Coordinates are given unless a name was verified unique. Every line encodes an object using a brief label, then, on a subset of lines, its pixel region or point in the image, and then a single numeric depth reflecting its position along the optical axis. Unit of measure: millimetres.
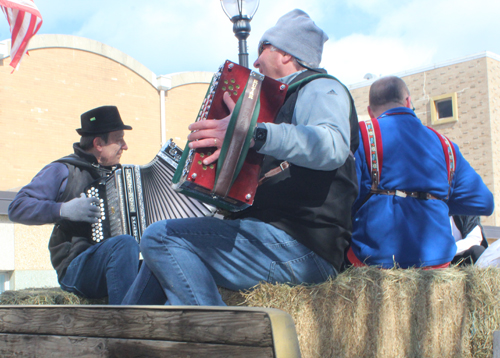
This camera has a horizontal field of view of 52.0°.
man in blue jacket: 2527
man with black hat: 3436
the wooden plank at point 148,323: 1151
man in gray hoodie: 1966
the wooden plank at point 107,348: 1172
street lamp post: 5609
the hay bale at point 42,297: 3238
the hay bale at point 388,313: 2195
